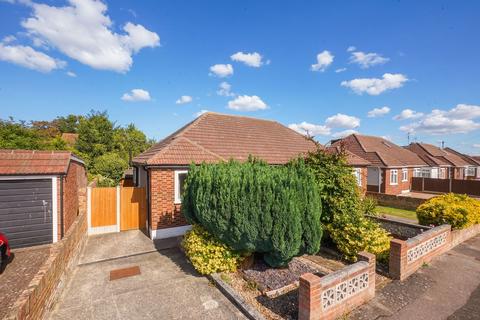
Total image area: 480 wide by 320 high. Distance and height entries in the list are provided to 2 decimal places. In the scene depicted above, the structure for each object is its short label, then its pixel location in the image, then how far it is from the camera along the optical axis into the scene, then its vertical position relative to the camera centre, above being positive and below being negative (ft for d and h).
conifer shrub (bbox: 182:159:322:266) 18.43 -4.40
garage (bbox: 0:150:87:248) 23.17 -4.24
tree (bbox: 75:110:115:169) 97.45 +8.22
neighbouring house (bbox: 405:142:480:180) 91.99 -3.10
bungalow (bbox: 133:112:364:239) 30.53 +0.72
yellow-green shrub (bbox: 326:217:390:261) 22.70 -8.17
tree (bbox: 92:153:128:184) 69.36 -3.58
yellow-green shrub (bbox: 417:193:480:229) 28.48 -7.09
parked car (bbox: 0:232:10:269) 18.98 -7.84
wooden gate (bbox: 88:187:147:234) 33.19 -7.81
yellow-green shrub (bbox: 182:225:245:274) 20.34 -8.77
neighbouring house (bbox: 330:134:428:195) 70.79 -2.33
